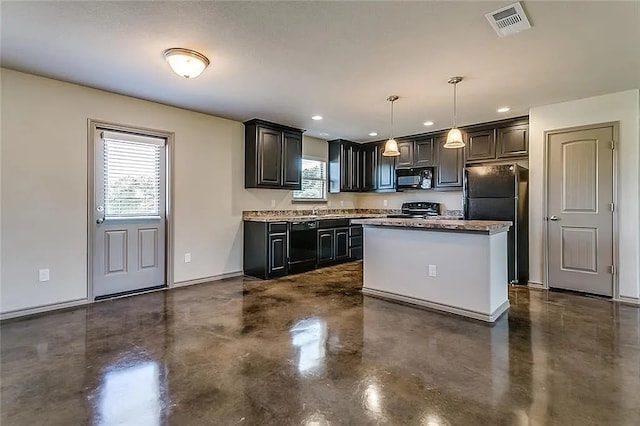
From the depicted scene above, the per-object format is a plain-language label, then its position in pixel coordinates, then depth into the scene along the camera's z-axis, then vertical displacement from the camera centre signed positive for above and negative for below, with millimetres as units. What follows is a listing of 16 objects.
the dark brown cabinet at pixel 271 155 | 5176 +933
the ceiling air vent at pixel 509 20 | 2204 +1340
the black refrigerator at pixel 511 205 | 4539 +86
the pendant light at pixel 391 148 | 3963 +764
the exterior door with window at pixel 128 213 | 3895 +9
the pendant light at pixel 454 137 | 3481 +787
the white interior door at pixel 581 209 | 3982 +21
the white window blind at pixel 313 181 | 6512 +643
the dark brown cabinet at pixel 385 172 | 6645 +813
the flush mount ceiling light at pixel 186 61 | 2758 +1298
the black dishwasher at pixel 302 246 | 5340 -549
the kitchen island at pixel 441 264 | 3193 -562
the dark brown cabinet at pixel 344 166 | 6805 +964
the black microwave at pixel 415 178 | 6051 +639
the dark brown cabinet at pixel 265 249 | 4949 -561
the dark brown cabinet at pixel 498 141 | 4911 +1102
